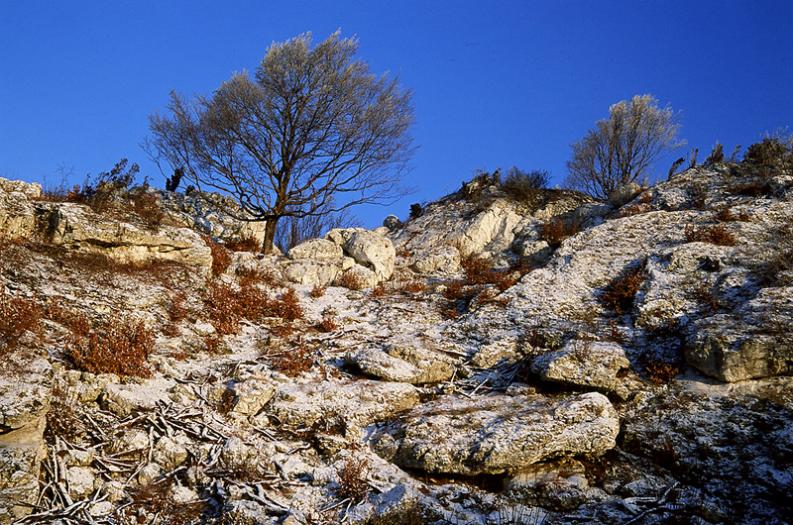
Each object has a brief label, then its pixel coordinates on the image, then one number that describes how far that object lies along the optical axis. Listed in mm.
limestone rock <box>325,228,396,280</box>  16547
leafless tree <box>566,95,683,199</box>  22797
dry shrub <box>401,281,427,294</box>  15039
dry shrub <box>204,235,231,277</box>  14008
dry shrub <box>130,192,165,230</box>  14398
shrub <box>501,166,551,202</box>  21359
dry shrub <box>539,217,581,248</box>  17594
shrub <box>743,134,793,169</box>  18125
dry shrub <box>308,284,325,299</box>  14059
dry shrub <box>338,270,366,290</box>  15234
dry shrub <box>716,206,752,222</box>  14102
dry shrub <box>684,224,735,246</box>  12938
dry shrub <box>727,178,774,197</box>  15992
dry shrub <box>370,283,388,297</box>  14617
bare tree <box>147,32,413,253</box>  16547
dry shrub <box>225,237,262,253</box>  16922
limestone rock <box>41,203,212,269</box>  11969
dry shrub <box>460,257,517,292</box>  14008
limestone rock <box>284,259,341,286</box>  15128
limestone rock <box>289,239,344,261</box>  16469
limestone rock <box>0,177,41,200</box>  13688
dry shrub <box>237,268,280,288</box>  14035
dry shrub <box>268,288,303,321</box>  12602
